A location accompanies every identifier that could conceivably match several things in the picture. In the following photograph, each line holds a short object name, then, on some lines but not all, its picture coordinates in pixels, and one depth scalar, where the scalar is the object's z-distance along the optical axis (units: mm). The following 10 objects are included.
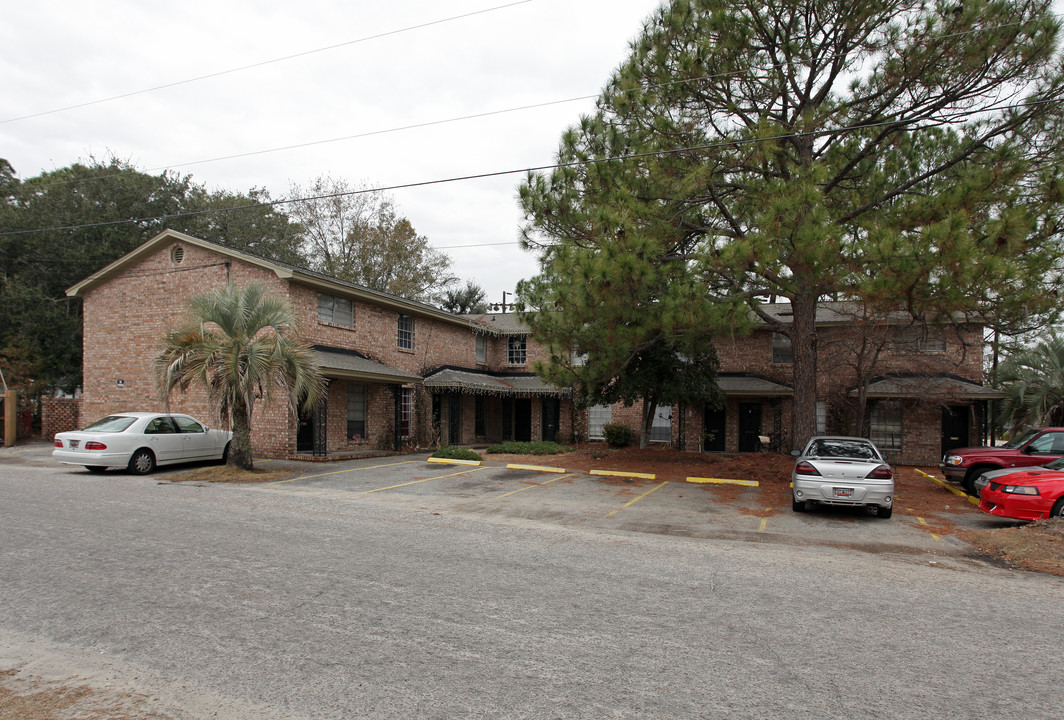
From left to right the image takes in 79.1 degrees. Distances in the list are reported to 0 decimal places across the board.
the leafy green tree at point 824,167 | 11664
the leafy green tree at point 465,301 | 47938
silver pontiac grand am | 11109
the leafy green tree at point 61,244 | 28281
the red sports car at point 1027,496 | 10298
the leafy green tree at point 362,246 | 40344
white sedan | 14953
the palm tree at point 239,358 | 15008
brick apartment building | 20391
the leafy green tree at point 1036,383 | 21891
